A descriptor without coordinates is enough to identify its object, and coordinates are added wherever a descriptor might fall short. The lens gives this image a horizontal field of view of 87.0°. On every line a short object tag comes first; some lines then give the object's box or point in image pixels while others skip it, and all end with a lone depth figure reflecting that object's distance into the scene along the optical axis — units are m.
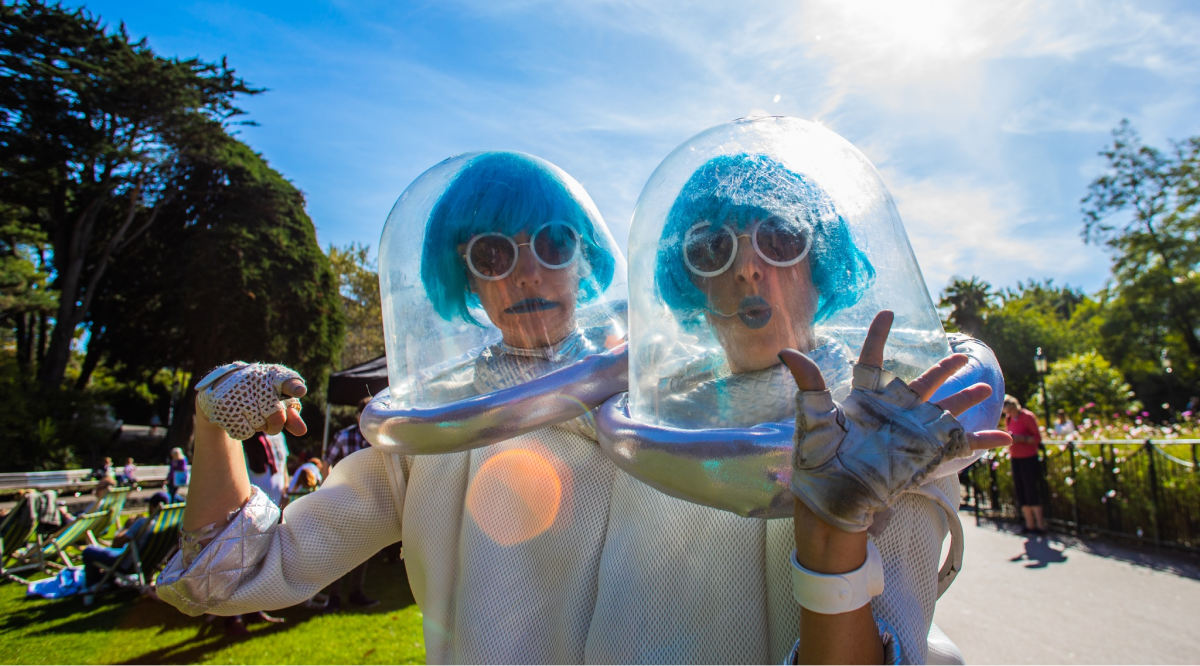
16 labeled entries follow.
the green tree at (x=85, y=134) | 17.56
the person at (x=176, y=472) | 9.84
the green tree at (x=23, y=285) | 17.03
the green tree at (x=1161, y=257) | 27.33
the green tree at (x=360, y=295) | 27.44
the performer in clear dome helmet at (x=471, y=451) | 1.30
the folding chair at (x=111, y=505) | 7.88
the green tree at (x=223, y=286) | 20.27
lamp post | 15.89
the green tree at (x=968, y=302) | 48.38
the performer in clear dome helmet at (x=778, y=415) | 0.78
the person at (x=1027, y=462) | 8.47
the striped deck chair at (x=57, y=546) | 7.43
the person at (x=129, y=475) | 12.53
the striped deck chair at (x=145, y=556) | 6.47
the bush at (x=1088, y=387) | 21.78
